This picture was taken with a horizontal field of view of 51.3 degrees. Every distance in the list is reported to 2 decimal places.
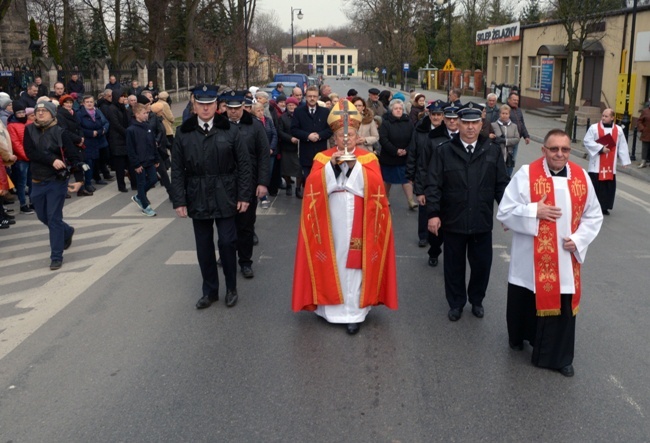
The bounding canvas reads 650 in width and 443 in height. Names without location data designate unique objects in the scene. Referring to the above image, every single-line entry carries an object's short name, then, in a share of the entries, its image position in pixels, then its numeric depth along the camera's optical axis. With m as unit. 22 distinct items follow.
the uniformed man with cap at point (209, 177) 6.22
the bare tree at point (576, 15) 22.50
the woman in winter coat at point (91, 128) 12.76
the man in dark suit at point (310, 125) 10.42
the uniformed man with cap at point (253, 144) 7.02
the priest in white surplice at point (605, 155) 10.59
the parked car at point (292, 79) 32.13
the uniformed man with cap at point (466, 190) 5.82
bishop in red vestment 5.70
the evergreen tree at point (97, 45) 65.88
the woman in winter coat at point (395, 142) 9.91
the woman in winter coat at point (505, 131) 11.24
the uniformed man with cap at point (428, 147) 7.25
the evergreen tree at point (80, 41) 60.00
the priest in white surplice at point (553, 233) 4.77
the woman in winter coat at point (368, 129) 10.12
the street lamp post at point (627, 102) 17.88
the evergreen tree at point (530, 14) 62.69
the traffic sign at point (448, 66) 38.37
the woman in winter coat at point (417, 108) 12.40
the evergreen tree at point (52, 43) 46.72
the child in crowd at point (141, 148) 10.73
